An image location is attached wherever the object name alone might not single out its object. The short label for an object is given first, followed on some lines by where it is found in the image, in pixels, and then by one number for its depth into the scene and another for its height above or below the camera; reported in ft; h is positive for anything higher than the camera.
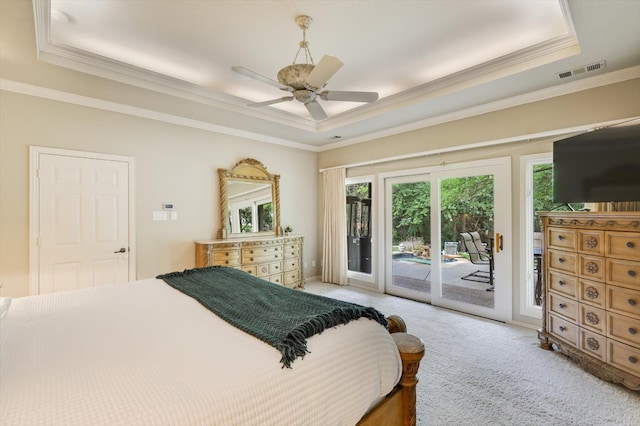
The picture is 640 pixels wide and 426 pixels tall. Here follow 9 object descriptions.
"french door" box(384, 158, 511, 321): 12.02 -1.13
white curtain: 17.83 -0.91
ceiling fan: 7.13 +3.53
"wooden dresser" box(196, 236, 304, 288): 13.53 -2.12
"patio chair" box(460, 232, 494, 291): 12.61 -1.91
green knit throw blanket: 4.25 -1.83
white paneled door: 10.51 -0.27
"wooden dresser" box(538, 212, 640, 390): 7.23 -2.24
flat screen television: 7.68 +1.34
